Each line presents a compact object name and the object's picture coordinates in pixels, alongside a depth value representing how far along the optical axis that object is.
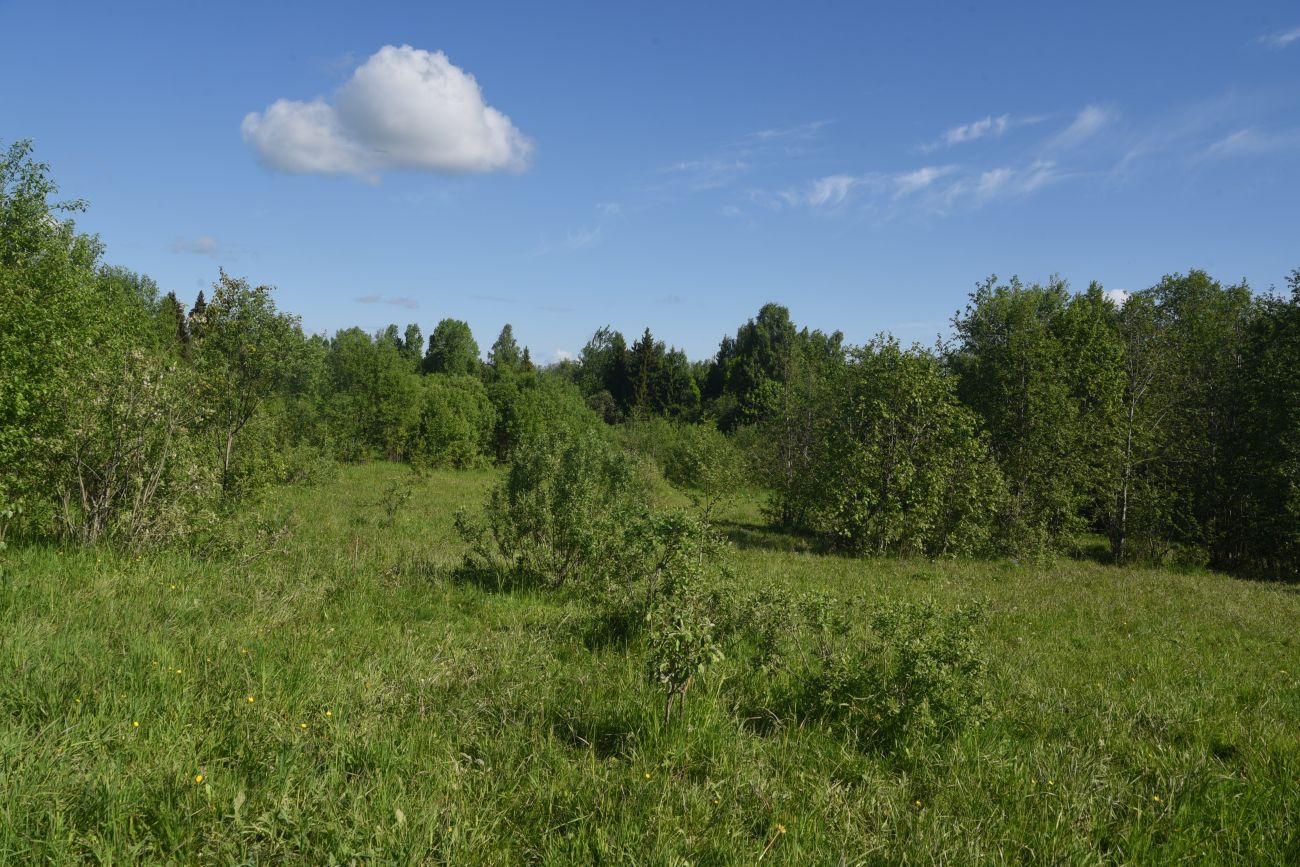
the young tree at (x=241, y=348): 19.45
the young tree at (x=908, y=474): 20.28
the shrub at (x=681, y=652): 5.05
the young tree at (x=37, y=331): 9.27
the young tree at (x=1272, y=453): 20.75
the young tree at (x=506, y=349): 109.38
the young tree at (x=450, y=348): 81.19
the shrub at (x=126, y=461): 8.88
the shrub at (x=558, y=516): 10.54
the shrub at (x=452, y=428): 51.91
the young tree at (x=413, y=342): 97.76
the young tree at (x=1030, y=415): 21.80
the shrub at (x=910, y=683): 5.37
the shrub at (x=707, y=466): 28.50
